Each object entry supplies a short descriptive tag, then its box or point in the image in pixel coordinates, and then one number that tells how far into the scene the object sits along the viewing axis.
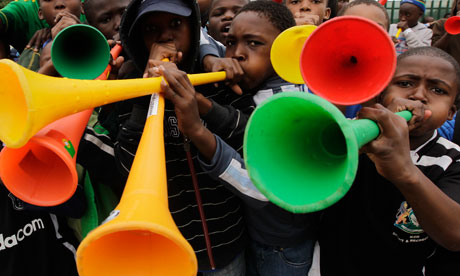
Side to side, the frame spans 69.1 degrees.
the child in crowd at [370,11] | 2.59
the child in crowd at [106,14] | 2.52
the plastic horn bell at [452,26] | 3.96
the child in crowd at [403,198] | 1.42
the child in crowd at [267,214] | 1.75
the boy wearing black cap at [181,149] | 1.66
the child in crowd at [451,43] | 4.26
